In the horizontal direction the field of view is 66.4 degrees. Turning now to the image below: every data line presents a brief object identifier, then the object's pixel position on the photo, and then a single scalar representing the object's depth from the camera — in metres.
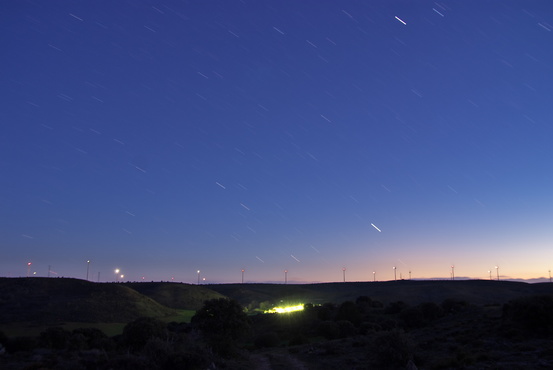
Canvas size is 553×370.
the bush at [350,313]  58.91
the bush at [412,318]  52.31
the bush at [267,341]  46.31
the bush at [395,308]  63.53
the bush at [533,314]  30.25
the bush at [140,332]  37.69
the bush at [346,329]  49.50
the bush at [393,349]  24.27
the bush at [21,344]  38.49
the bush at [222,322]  32.84
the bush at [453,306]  56.38
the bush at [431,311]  53.94
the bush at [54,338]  41.25
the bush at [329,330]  49.28
